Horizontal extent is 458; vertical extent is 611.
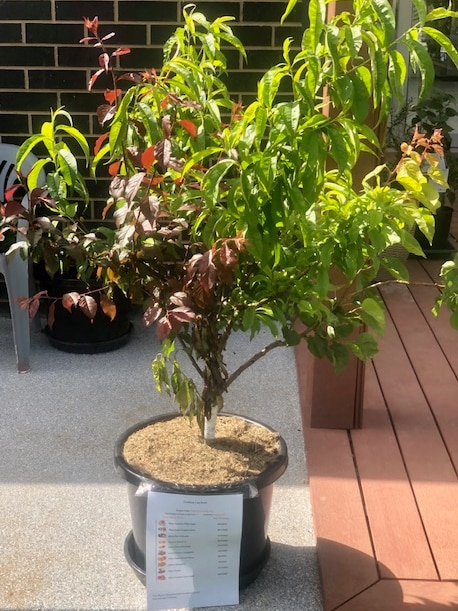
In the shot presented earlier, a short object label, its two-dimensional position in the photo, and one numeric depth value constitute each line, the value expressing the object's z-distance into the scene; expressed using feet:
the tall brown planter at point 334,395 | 9.25
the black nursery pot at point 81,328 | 11.67
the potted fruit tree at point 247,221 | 4.81
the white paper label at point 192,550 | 6.21
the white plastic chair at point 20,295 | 10.86
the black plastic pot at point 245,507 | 6.26
